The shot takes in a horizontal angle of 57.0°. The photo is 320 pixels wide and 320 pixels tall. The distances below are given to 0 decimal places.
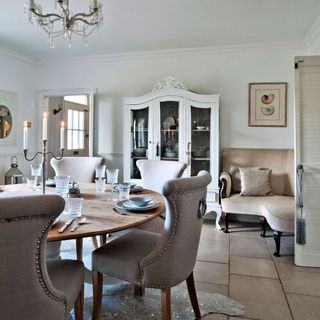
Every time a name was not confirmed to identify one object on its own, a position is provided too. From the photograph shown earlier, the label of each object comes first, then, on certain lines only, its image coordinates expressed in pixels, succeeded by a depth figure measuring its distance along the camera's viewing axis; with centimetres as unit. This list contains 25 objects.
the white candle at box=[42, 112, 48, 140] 186
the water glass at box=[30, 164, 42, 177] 237
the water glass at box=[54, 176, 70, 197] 202
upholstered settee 334
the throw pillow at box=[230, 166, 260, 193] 395
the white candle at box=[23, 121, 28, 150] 185
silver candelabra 189
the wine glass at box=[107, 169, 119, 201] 244
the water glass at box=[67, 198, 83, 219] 162
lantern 429
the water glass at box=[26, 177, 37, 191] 231
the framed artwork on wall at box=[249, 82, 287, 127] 403
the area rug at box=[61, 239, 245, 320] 191
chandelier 216
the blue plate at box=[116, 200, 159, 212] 172
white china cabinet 393
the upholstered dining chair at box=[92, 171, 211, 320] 151
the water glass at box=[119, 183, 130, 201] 206
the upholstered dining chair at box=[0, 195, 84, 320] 94
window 570
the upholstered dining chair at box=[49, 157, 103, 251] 311
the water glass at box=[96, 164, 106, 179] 256
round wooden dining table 136
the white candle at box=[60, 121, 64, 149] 212
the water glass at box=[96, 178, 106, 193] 234
